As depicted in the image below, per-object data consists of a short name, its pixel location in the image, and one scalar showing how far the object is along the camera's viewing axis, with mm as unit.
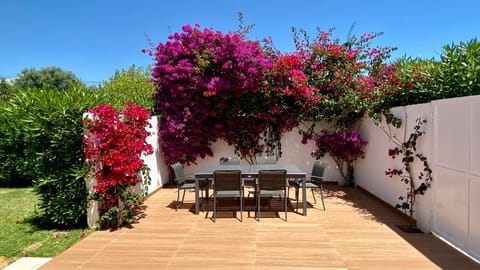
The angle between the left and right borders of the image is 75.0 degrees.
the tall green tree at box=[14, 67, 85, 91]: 28373
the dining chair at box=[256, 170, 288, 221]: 5160
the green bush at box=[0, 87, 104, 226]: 4574
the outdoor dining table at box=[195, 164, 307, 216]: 5441
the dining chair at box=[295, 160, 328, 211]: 5980
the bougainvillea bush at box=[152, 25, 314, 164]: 7801
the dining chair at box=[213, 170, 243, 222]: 5172
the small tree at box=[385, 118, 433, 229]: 4527
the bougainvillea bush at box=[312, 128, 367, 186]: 7738
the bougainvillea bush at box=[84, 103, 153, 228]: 4547
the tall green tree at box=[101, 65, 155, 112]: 19033
